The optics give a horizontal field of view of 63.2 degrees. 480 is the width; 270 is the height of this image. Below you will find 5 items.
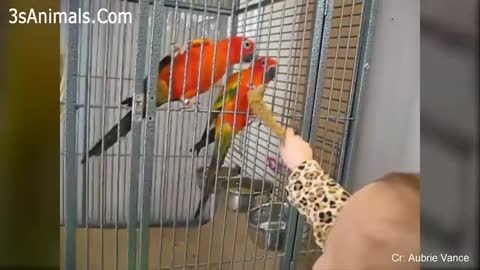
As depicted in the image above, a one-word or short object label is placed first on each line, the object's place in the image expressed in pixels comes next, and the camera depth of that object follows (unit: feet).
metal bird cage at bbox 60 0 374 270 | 2.04
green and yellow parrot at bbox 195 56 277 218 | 2.24
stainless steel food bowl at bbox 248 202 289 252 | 2.47
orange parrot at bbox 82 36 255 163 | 2.08
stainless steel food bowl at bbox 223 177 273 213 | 2.45
